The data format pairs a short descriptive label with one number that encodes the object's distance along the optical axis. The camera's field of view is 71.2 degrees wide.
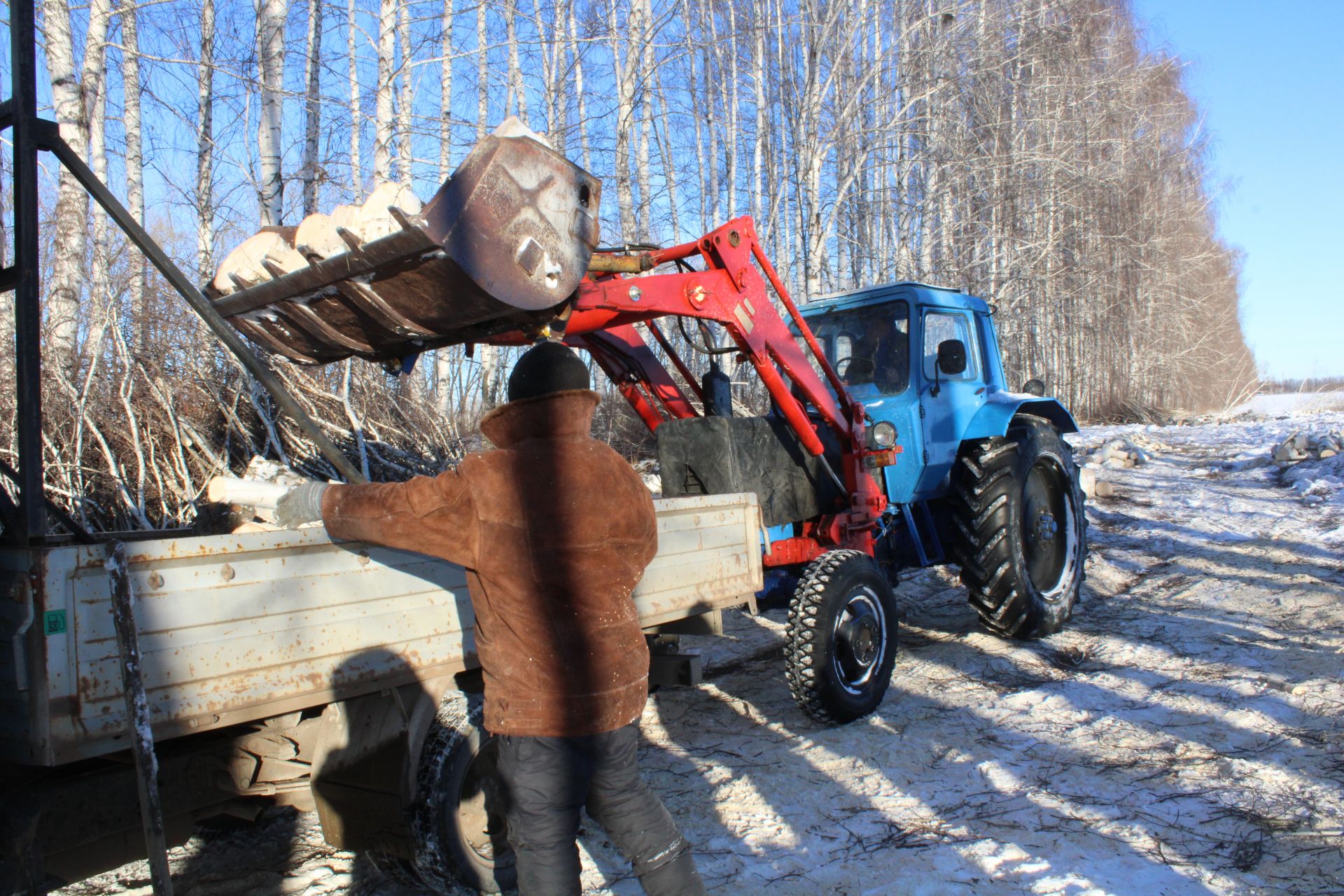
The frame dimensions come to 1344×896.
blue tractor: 4.96
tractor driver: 6.49
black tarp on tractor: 5.35
